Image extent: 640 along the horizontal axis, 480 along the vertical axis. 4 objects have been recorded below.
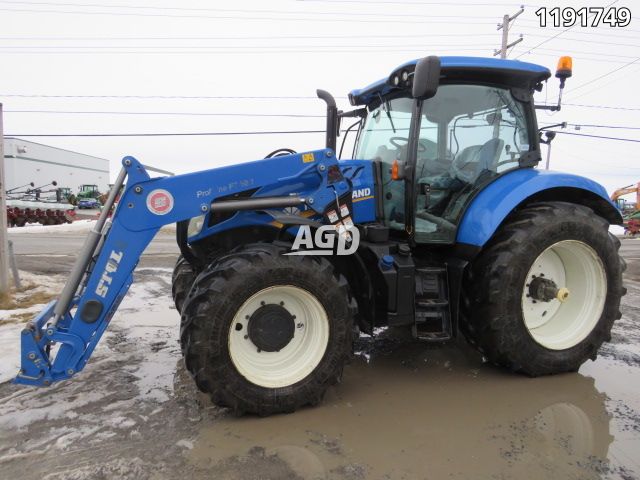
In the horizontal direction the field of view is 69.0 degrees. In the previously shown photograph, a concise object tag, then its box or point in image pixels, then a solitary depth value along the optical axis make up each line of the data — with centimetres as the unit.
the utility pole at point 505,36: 2116
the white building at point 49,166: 4572
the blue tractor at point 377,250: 294
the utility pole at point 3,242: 607
